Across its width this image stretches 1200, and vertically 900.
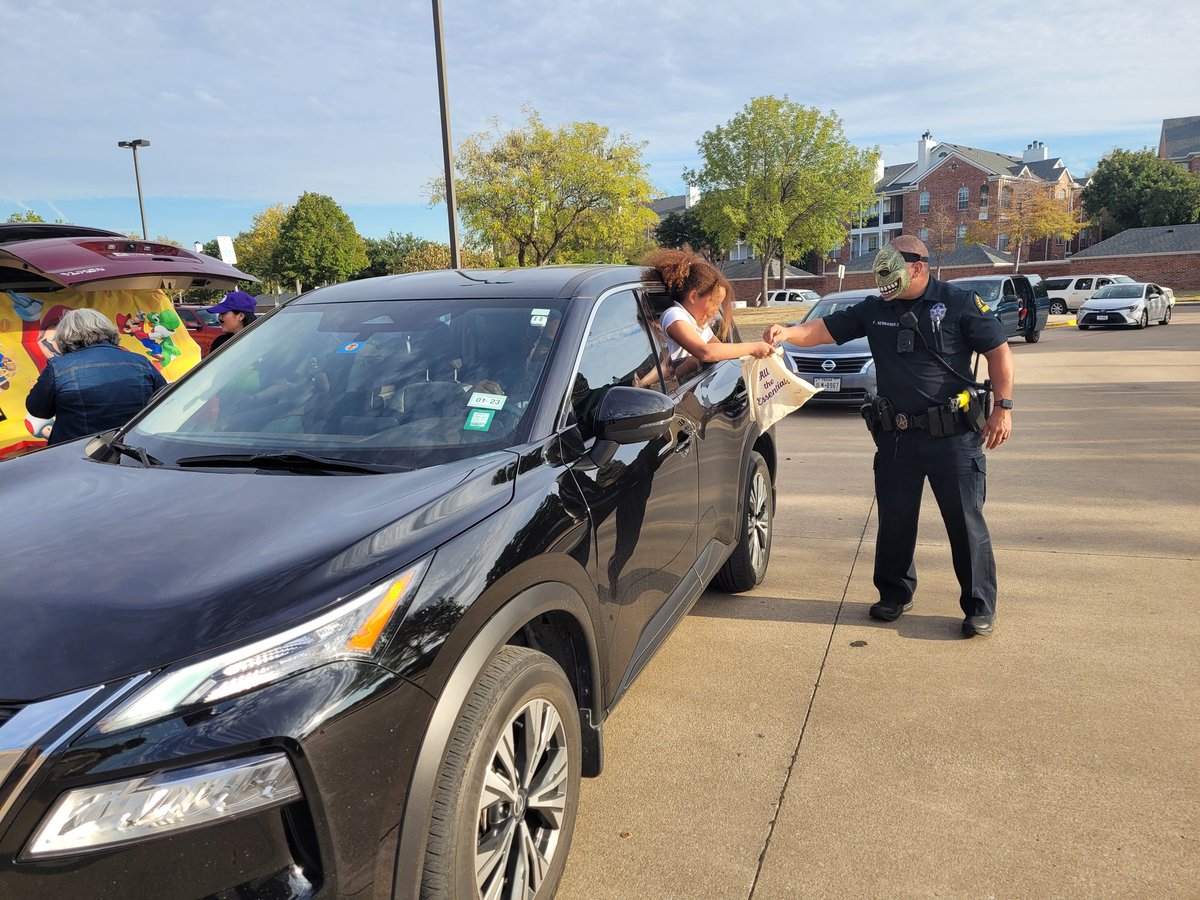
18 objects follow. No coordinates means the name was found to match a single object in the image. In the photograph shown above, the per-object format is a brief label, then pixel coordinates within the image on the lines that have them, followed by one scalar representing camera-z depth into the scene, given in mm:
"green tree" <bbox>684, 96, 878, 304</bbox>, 45156
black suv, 1472
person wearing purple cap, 7512
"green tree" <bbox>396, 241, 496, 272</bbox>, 36125
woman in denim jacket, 4434
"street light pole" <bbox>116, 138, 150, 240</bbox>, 31438
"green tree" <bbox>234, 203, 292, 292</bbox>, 62188
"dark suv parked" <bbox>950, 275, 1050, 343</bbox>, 20094
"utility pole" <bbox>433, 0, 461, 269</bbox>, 12078
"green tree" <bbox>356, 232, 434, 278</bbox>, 63000
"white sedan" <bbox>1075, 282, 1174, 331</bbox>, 26781
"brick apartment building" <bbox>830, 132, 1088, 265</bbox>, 64062
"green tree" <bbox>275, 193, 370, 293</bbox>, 54000
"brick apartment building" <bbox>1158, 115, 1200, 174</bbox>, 69562
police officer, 4027
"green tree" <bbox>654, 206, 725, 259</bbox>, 69188
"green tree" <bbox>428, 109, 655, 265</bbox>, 32281
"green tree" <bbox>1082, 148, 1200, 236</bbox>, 59688
